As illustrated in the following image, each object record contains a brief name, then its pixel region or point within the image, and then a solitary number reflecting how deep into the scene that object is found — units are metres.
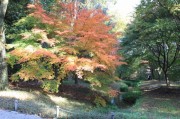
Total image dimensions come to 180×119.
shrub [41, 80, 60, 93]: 15.56
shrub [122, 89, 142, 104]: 20.55
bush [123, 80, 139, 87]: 34.66
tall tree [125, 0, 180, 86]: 18.83
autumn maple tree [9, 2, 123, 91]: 14.75
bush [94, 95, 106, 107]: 16.83
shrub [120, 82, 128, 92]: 26.92
